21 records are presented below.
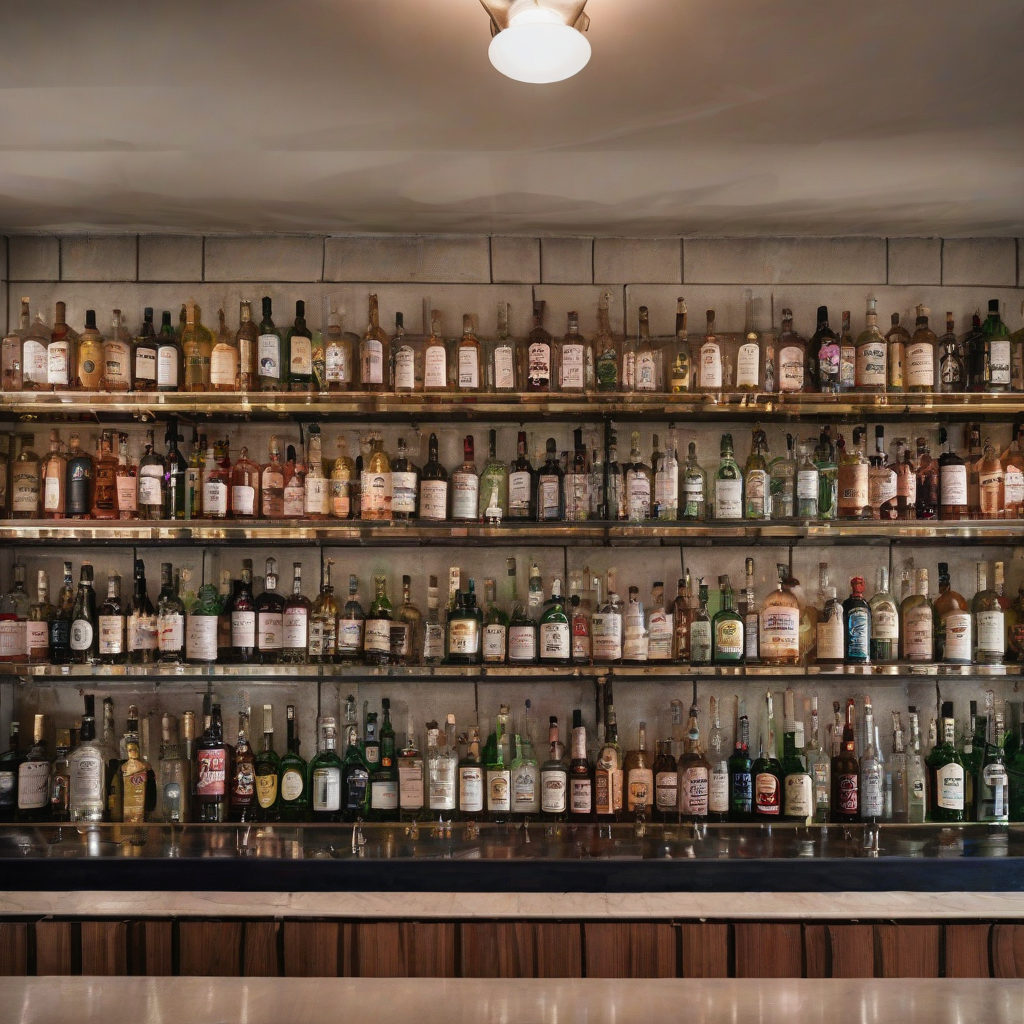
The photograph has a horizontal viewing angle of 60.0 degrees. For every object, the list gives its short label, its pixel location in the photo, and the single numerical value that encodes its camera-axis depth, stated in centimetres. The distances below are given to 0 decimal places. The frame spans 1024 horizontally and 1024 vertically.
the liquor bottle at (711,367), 288
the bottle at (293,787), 286
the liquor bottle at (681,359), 294
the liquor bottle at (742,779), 284
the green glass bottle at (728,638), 284
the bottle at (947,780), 280
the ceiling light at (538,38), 159
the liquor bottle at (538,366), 290
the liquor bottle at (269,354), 290
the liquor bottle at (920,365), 289
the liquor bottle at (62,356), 288
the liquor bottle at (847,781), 281
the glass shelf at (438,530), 277
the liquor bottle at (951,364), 297
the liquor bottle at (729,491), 286
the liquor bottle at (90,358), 293
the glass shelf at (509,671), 277
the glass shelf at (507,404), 279
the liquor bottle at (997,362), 293
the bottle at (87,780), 283
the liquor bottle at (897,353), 296
